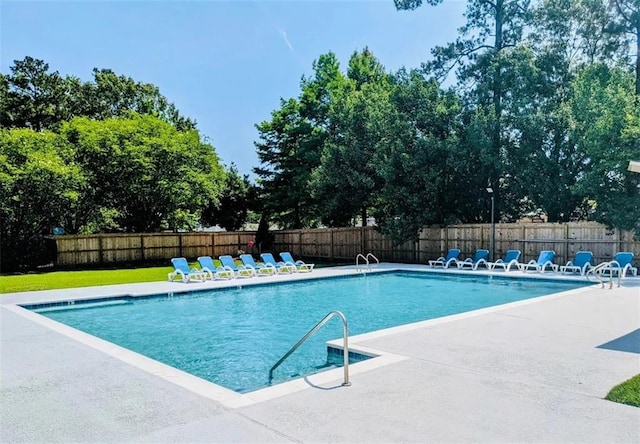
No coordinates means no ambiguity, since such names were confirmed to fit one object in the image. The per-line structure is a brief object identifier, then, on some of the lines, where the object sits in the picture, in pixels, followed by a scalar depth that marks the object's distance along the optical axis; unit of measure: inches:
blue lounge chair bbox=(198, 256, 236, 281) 652.1
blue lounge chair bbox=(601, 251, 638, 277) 592.6
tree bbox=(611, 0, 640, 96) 884.1
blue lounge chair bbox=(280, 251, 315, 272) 744.3
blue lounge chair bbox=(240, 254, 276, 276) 701.3
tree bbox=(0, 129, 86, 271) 818.2
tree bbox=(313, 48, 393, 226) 914.1
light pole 770.2
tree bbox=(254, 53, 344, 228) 1146.0
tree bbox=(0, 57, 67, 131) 1197.1
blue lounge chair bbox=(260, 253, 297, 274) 727.7
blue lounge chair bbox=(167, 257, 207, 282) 632.9
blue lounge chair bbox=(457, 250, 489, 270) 723.3
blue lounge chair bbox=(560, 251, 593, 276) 625.2
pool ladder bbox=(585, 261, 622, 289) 495.9
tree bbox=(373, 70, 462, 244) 805.2
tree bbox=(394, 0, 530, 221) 784.9
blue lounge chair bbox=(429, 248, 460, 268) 759.8
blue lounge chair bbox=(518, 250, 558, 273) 658.2
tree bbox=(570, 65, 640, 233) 601.6
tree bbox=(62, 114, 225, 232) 952.3
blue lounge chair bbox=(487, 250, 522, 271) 685.9
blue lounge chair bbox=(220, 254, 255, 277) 680.4
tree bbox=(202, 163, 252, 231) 1416.1
